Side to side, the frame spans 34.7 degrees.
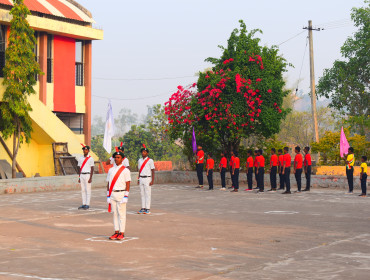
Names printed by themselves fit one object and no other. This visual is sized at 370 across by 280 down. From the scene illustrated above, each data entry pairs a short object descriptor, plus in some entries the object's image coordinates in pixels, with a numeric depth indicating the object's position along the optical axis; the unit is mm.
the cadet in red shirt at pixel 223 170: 26692
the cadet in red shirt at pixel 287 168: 24203
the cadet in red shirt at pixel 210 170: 26844
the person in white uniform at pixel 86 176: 17956
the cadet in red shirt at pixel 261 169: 25281
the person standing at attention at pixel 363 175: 22469
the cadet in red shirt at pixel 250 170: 25797
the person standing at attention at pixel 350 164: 23516
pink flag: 27672
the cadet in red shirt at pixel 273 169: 25217
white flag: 28509
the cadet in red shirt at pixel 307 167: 25212
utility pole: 33688
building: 31062
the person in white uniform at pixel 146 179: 16828
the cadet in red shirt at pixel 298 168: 24531
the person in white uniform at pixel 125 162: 20008
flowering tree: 28547
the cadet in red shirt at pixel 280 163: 24625
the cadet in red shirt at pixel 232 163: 25984
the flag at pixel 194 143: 29500
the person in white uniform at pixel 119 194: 12078
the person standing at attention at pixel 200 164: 27188
